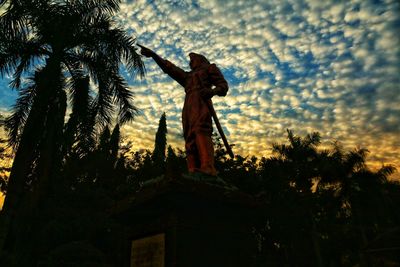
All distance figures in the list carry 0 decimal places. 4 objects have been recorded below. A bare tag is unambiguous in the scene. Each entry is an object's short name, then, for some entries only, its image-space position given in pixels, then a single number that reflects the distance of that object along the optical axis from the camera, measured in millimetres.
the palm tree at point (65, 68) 8609
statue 4311
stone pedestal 3285
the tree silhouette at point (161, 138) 30483
